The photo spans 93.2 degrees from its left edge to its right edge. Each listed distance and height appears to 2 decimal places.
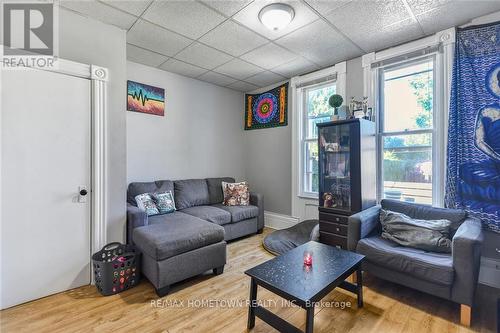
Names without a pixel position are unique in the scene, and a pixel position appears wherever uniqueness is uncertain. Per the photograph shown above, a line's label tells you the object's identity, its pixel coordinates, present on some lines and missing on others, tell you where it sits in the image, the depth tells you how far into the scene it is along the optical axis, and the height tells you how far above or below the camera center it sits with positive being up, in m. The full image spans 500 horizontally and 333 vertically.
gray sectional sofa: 2.10 -0.70
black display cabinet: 2.69 -0.09
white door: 1.91 -0.15
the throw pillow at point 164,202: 3.08 -0.48
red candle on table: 1.76 -0.72
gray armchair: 1.73 -0.76
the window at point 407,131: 2.71 +0.42
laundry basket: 2.08 -0.92
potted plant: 3.06 +0.84
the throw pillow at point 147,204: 2.90 -0.47
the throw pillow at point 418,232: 2.06 -0.62
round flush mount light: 2.10 +1.38
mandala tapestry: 4.12 +1.06
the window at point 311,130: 3.73 +0.58
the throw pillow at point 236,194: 3.80 -0.46
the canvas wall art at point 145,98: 3.31 +0.99
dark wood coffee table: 1.41 -0.75
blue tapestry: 2.19 +0.38
